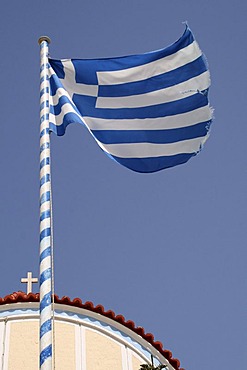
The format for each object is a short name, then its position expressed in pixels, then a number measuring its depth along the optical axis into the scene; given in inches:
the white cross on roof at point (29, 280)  806.5
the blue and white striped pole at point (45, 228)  477.7
